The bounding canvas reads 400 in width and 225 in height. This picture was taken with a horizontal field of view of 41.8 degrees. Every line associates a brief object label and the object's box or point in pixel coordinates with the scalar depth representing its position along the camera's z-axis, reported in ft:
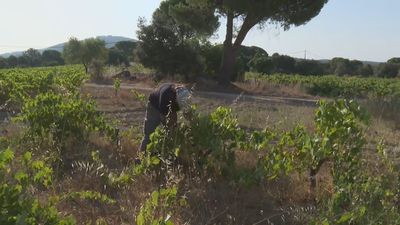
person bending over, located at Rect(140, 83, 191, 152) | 16.57
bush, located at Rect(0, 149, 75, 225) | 7.81
